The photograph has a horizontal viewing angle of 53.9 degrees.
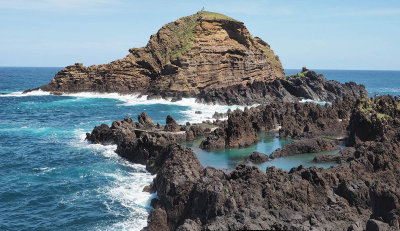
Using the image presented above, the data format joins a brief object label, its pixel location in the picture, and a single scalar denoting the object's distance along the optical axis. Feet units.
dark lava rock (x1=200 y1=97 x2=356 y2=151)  162.81
